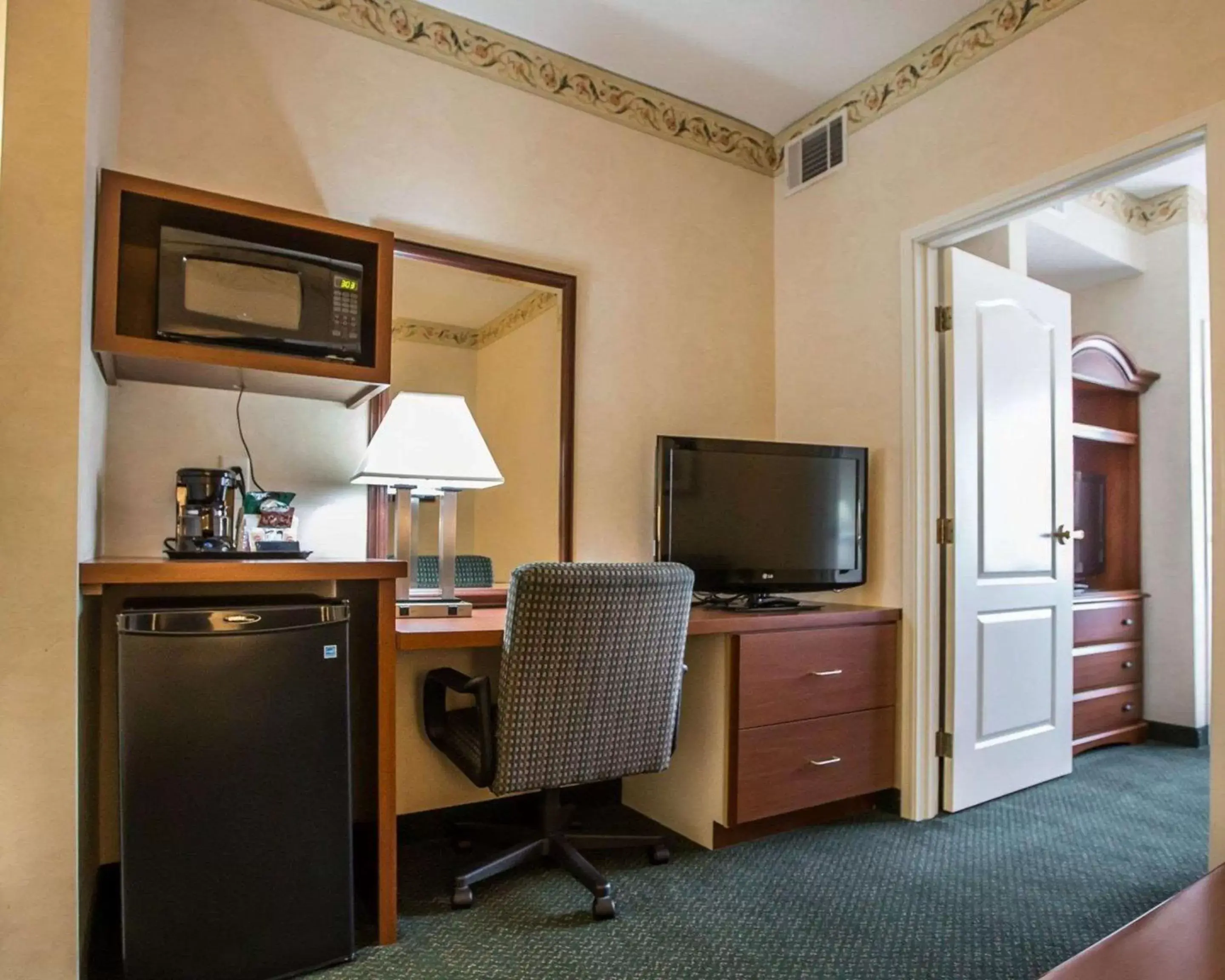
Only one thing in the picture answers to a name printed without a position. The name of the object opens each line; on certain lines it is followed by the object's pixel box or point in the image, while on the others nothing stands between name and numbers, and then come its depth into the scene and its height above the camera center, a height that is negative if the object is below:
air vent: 3.09 +1.45
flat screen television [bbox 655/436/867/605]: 2.65 -0.02
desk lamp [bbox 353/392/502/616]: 2.23 +0.12
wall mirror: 2.53 +0.42
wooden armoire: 3.65 -0.18
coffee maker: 1.89 -0.01
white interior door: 2.79 -0.08
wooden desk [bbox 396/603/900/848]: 2.37 -0.68
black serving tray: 1.78 -0.12
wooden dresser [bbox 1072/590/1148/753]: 3.60 -0.75
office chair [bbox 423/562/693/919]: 1.90 -0.46
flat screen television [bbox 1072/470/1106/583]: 4.00 -0.05
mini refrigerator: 1.55 -0.59
